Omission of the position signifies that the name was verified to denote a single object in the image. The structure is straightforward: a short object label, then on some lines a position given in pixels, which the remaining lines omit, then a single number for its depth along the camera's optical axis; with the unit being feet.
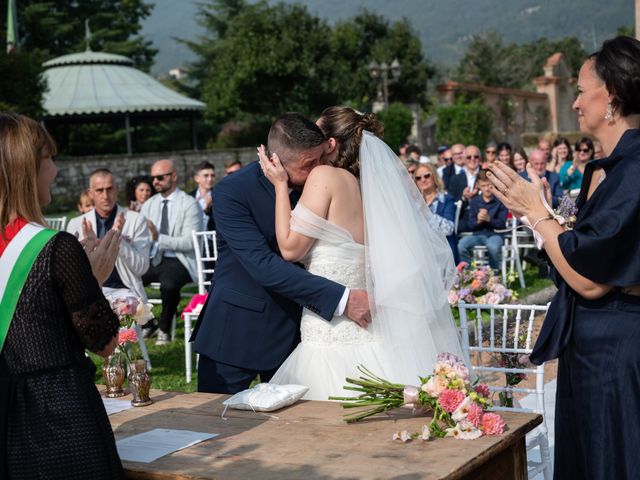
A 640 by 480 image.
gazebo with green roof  104.47
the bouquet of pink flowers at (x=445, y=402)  9.45
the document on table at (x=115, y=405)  11.88
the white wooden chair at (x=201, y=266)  23.93
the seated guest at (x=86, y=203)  30.25
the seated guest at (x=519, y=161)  40.86
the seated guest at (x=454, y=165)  44.73
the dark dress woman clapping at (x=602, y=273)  9.34
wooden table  8.64
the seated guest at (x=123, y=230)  25.41
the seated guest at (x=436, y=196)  33.09
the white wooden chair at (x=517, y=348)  13.74
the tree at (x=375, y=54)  135.85
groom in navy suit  12.94
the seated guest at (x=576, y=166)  40.31
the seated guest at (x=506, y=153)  41.91
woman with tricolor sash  8.14
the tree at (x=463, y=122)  110.42
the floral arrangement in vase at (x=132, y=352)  12.01
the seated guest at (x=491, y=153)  46.26
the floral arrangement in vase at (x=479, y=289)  19.02
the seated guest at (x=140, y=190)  33.73
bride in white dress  12.87
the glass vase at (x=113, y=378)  12.81
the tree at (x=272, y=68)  125.90
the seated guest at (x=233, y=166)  38.65
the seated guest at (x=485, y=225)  37.09
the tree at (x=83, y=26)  133.90
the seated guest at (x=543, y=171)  37.32
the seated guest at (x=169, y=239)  29.45
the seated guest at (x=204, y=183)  35.32
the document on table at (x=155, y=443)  9.58
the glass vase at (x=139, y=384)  11.95
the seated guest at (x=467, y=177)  41.01
